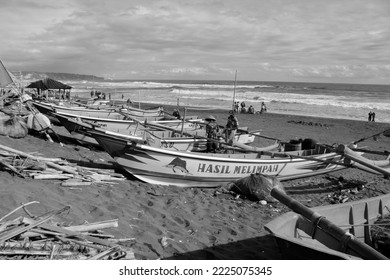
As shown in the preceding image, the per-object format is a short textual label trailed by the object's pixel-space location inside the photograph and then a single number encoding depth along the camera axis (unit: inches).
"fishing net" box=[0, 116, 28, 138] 435.1
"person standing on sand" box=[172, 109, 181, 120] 730.1
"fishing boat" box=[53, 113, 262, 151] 441.7
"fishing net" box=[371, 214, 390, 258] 201.0
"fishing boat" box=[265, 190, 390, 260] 155.6
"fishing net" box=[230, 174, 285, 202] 322.0
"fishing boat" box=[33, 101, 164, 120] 626.5
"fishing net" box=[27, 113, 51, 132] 471.2
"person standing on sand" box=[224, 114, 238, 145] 516.5
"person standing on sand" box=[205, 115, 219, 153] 454.5
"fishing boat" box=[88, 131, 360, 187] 330.4
